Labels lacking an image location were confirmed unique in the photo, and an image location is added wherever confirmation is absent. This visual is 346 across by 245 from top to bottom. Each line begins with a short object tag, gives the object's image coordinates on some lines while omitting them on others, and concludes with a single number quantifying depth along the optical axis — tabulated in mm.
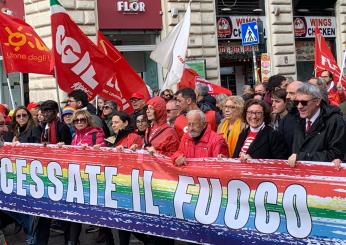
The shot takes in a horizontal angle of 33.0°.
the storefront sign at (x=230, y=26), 17516
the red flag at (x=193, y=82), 10156
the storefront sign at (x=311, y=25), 19406
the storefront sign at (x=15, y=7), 15000
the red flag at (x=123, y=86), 8375
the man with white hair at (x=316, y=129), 4336
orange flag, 8430
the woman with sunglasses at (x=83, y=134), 6141
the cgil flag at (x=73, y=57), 7414
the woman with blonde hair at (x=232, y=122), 5691
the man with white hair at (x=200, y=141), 5059
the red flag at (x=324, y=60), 10273
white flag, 8680
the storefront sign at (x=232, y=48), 17636
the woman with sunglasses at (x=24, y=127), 6910
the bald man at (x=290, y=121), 4777
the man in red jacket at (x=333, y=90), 8461
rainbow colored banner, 4062
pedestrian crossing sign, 12406
